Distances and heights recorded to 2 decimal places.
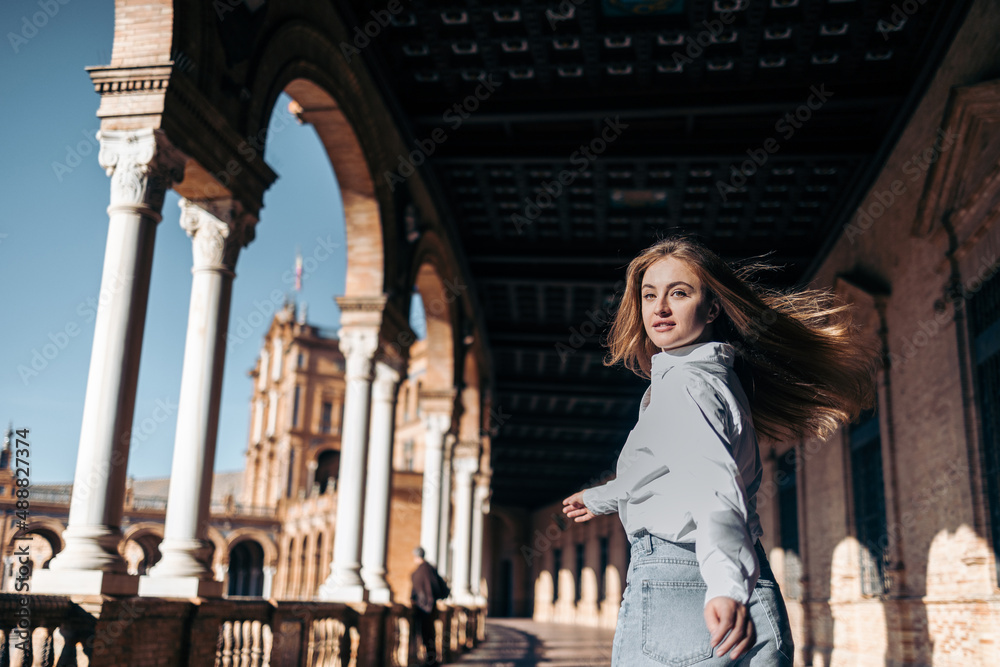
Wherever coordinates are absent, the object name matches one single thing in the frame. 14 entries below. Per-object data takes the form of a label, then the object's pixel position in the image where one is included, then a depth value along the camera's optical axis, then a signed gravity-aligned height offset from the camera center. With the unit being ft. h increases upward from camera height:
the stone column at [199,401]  22.53 +4.41
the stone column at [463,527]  71.05 +4.00
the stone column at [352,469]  34.96 +4.14
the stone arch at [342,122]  27.76 +16.09
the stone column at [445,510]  60.39 +4.41
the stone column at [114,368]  18.84 +4.32
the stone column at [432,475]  59.16 +6.43
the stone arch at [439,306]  50.08 +16.04
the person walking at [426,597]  37.11 -0.80
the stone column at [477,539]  77.14 +3.39
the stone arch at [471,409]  73.39 +13.29
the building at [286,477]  177.78 +21.02
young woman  6.10 +1.13
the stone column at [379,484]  39.55 +4.07
